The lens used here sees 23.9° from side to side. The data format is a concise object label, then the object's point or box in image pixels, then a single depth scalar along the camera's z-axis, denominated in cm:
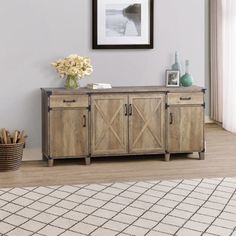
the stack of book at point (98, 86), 576
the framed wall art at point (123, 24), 600
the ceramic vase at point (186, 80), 607
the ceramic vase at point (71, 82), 573
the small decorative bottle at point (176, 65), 615
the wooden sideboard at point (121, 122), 557
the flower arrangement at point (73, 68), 568
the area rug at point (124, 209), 376
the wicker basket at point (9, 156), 539
